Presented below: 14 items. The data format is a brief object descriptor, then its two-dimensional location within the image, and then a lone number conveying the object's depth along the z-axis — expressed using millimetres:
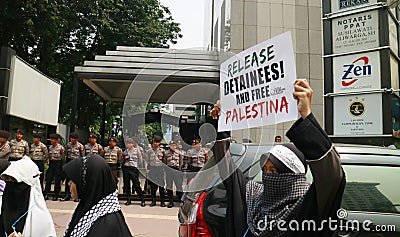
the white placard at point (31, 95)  10891
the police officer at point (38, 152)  9414
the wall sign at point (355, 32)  9562
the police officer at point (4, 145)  8484
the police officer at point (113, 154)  9414
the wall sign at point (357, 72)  9445
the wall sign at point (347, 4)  9727
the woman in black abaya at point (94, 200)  2605
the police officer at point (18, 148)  8891
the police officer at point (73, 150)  9531
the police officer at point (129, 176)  9258
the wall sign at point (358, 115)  9352
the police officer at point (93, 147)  9565
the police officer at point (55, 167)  9438
